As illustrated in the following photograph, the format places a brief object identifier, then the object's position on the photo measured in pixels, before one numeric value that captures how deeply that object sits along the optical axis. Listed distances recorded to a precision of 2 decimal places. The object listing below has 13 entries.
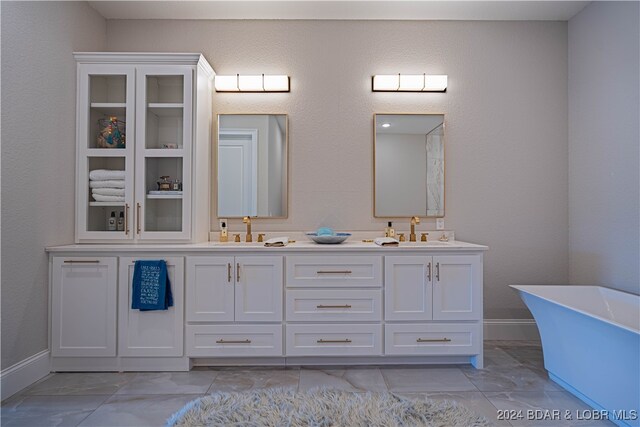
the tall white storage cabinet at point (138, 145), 2.67
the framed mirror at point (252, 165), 3.09
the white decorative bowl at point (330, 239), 2.72
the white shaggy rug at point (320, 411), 1.84
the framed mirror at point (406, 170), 3.11
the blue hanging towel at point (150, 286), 2.42
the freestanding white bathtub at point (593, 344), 1.74
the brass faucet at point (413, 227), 2.98
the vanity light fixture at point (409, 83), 3.07
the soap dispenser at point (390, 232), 3.01
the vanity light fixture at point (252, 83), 3.06
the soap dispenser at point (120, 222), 2.68
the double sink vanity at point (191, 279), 2.47
